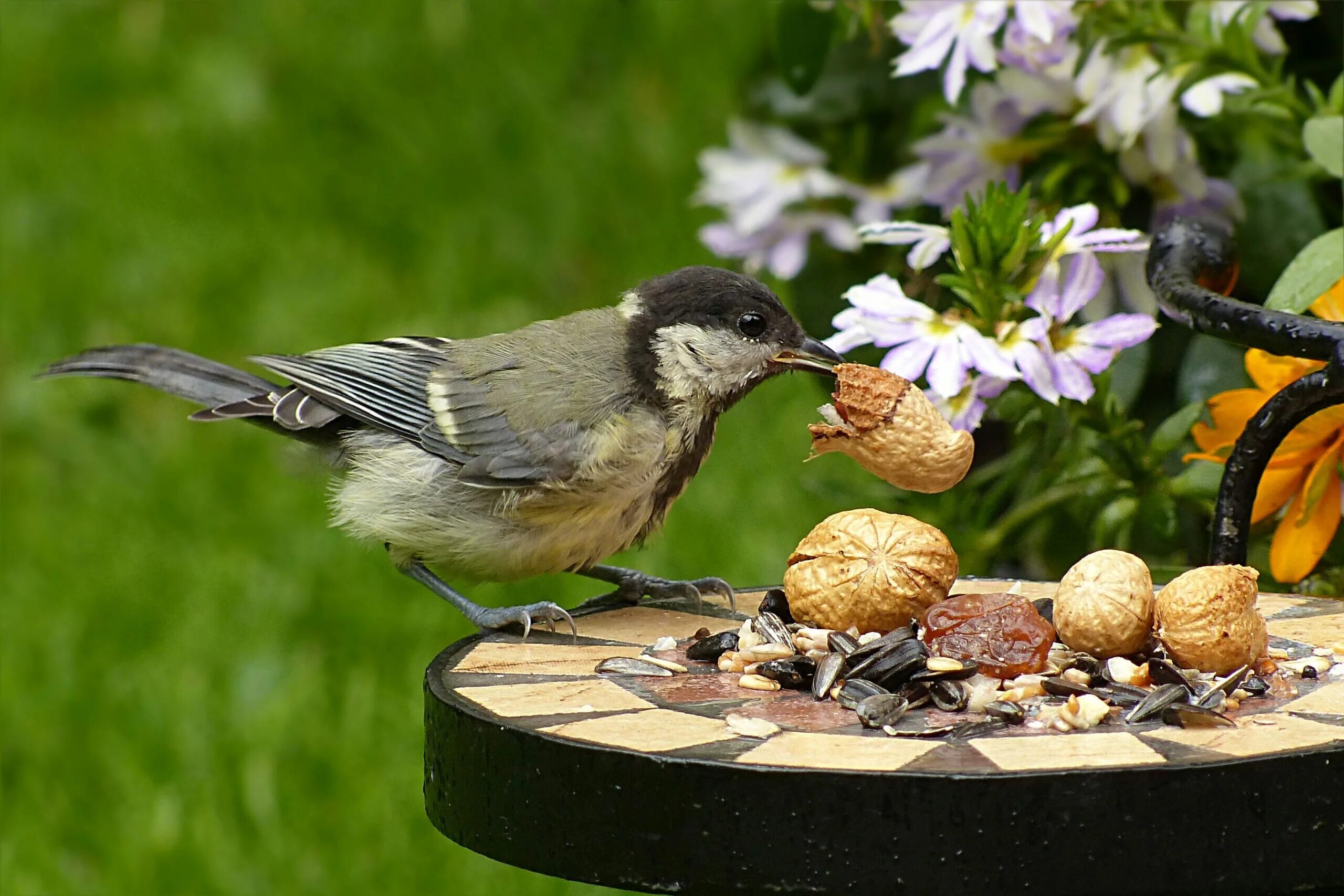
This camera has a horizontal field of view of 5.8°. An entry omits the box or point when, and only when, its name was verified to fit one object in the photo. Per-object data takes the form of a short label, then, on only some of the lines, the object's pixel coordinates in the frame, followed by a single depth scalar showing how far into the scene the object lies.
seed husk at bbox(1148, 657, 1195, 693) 2.04
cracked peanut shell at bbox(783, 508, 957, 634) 2.07
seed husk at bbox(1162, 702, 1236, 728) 2.02
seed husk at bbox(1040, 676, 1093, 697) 2.04
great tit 2.16
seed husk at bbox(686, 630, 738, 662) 2.07
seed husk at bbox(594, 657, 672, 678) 2.06
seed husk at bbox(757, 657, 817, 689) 2.05
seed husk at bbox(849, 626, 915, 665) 2.05
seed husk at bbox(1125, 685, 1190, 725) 2.03
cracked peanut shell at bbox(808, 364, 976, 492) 2.08
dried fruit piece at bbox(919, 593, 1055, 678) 2.05
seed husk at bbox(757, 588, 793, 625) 2.09
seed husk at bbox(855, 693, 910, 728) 2.03
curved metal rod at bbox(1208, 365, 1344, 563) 2.07
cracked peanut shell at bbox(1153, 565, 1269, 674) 2.04
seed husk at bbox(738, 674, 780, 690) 2.05
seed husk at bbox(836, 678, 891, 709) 2.04
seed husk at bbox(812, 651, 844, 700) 2.05
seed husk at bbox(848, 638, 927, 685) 2.04
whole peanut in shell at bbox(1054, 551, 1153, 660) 2.05
